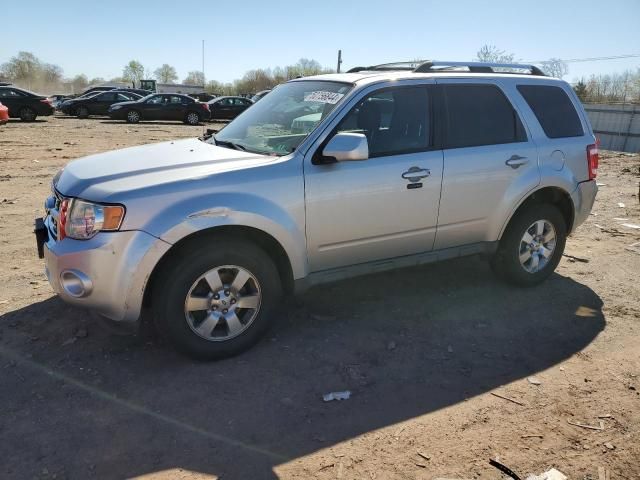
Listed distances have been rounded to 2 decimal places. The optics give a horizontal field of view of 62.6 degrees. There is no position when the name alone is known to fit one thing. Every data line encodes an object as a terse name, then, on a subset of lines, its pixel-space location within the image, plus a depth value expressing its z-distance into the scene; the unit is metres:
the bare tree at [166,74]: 134.38
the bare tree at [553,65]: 42.67
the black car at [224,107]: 28.92
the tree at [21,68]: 116.44
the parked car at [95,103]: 27.73
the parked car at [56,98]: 42.43
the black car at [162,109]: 25.41
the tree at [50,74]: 124.69
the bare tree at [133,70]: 125.94
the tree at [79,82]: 124.32
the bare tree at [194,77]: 126.12
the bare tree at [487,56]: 43.97
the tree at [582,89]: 53.28
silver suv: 3.25
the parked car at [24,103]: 22.64
